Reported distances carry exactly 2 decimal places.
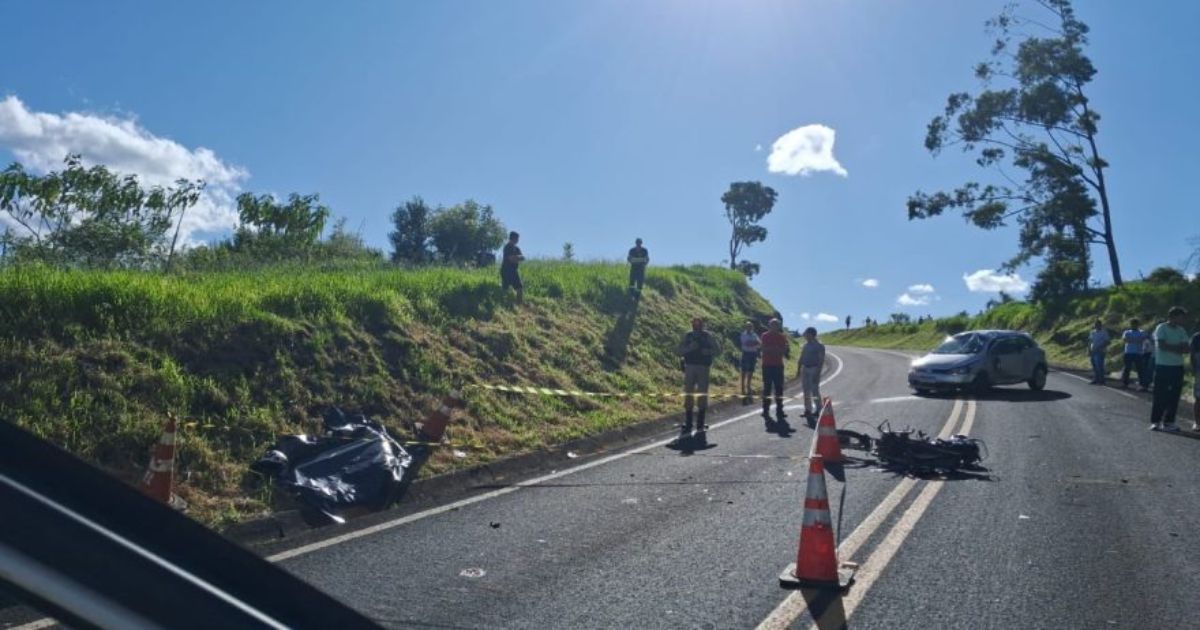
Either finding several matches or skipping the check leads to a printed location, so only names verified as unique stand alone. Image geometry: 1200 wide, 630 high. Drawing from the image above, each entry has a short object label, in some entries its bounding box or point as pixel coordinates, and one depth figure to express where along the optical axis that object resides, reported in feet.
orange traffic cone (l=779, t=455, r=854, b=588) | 18.34
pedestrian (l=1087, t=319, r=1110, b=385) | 77.46
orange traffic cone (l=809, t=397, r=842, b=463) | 31.58
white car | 66.69
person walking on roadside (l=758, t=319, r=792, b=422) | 53.93
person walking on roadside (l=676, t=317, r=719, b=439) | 46.52
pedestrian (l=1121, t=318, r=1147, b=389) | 68.69
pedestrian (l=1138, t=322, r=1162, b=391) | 69.77
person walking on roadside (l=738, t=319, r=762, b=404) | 68.69
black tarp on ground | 26.76
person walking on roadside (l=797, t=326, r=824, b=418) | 52.42
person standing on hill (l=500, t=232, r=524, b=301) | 64.80
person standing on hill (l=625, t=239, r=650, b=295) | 88.22
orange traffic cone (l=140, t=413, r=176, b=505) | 23.65
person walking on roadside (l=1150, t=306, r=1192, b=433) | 44.34
